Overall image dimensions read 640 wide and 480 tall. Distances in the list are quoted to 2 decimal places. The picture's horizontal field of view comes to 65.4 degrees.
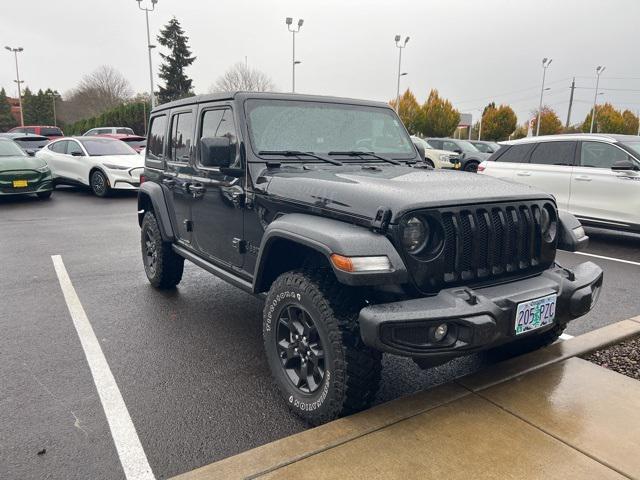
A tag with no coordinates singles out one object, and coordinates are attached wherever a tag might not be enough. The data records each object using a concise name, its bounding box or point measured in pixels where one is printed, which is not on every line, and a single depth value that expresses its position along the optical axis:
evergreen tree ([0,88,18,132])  69.94
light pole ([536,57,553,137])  49.43
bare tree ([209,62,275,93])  50.91
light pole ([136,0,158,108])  33.91
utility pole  54.67
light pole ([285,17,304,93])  37.47
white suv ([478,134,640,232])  7.46
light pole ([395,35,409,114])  43.12
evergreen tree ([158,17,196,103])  55.53
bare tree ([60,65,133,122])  62.44
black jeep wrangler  2.48
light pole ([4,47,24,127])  57.53
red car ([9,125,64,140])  24.08
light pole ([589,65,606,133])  54.51
